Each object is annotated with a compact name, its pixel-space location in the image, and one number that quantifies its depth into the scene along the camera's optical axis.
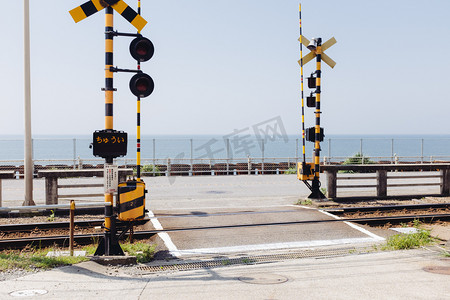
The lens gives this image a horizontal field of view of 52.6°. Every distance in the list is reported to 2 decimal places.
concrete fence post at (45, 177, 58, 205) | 13.14
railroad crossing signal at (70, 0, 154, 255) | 7.54
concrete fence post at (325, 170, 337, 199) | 15.09
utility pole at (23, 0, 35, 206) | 13.38
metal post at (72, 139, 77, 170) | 27.19
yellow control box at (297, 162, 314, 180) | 14.49
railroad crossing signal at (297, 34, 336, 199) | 14.42
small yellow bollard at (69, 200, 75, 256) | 7.49
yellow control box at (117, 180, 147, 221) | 7.84
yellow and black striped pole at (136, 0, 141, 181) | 8.85
